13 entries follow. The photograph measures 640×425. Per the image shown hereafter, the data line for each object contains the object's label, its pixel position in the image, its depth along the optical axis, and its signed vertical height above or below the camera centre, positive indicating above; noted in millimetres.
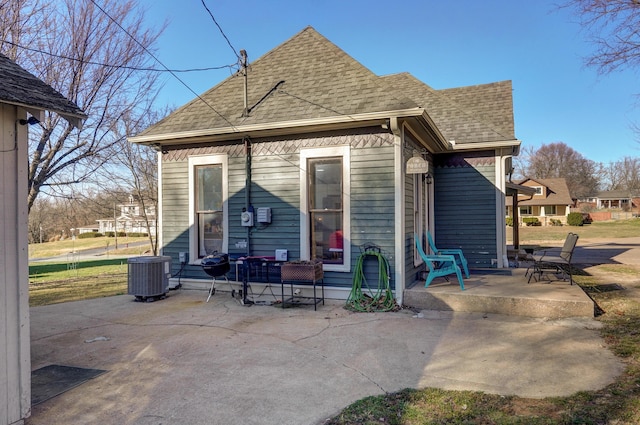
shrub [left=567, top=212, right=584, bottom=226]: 37281 -853
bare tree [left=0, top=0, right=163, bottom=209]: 9711 +4036
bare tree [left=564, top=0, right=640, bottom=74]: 6539 +3014
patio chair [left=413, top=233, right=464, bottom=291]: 6520 -953
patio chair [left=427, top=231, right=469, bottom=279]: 7905 -822
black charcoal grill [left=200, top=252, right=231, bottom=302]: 6805 -824
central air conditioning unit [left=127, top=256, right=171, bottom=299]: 7070 -1033
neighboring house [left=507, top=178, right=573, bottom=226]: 42562 +868
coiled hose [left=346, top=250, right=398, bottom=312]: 6227 -1265
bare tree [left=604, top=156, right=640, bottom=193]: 57188 +5164
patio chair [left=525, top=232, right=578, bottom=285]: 7344 -970
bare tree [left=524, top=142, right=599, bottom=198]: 58594 +6783
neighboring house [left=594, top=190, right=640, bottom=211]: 54562 +1412
